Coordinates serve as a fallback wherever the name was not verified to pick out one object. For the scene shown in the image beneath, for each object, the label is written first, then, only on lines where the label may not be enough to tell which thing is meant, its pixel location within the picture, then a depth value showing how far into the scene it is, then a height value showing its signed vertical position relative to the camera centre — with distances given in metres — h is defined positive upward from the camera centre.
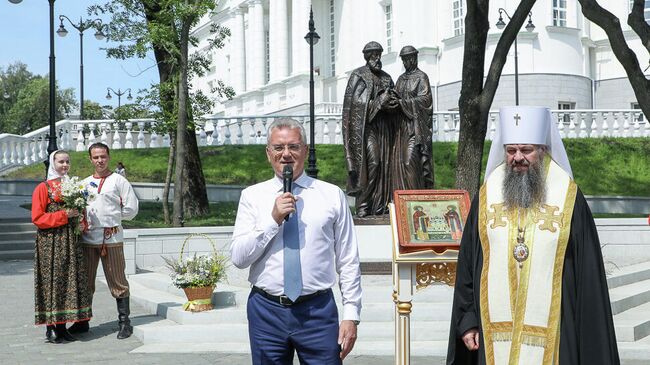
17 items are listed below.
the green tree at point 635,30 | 13.39 +2.25
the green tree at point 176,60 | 18.84 +2.98
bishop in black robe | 4.59 -0.65
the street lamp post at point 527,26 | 31.02 +5.76
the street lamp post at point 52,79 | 21.88 +2.77
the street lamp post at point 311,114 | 23.22 +2.03
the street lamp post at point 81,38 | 25.86 +6.15
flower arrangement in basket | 9.93 -1.06
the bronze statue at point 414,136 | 12.05 +0.66
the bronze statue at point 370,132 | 11.99 +0.72
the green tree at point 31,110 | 79.62 +7.34
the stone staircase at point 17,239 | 17.70 -1.03
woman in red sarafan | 9.16 -0.78
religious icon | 7.07 -0.29
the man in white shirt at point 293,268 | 4.40 -0.42
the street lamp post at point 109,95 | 47.94 +5.23
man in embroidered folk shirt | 9.34 -0.39
